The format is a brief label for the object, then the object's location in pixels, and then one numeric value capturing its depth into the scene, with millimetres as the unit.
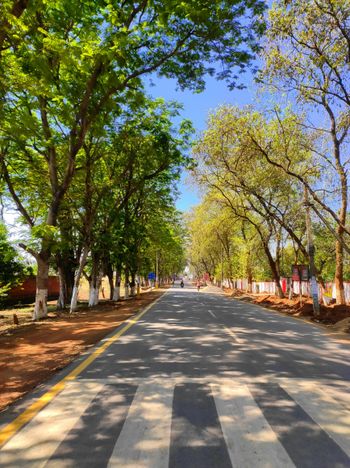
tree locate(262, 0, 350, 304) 14695
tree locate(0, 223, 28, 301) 26156
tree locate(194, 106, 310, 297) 21766
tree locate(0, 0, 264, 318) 10898
